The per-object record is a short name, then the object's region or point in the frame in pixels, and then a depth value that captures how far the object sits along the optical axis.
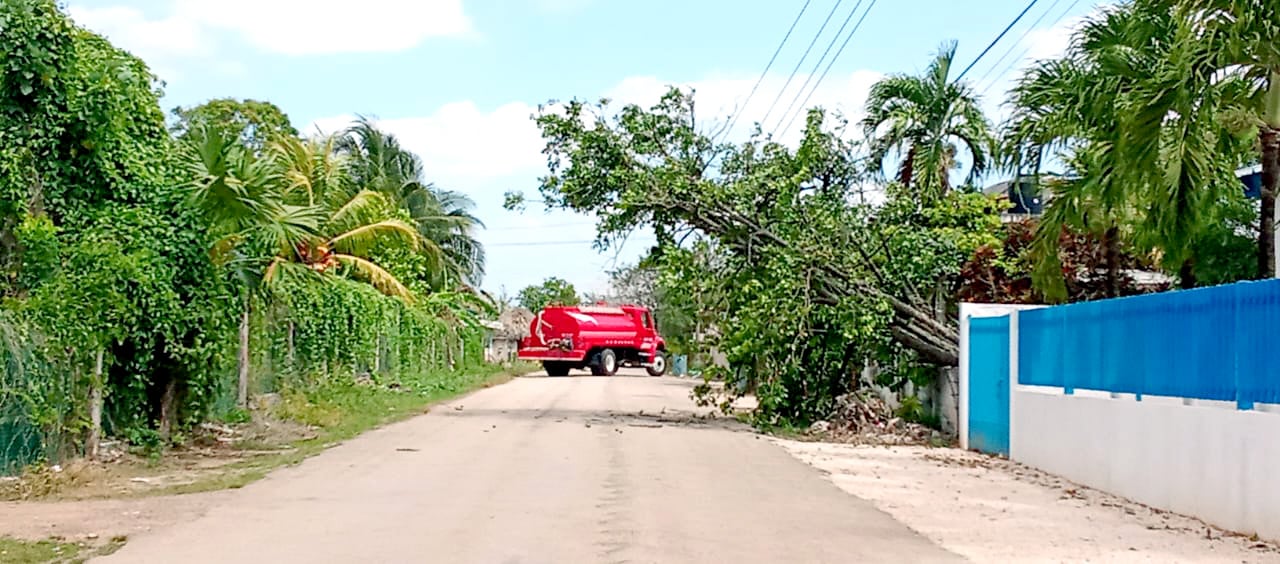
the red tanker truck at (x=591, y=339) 51.03
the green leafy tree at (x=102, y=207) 14.46
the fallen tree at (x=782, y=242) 22.30
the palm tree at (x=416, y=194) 45.00
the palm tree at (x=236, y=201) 16.11
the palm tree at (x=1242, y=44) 11.53
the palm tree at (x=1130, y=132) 12.54
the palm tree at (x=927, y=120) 27.20
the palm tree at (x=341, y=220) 31.84
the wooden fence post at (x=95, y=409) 14.47
